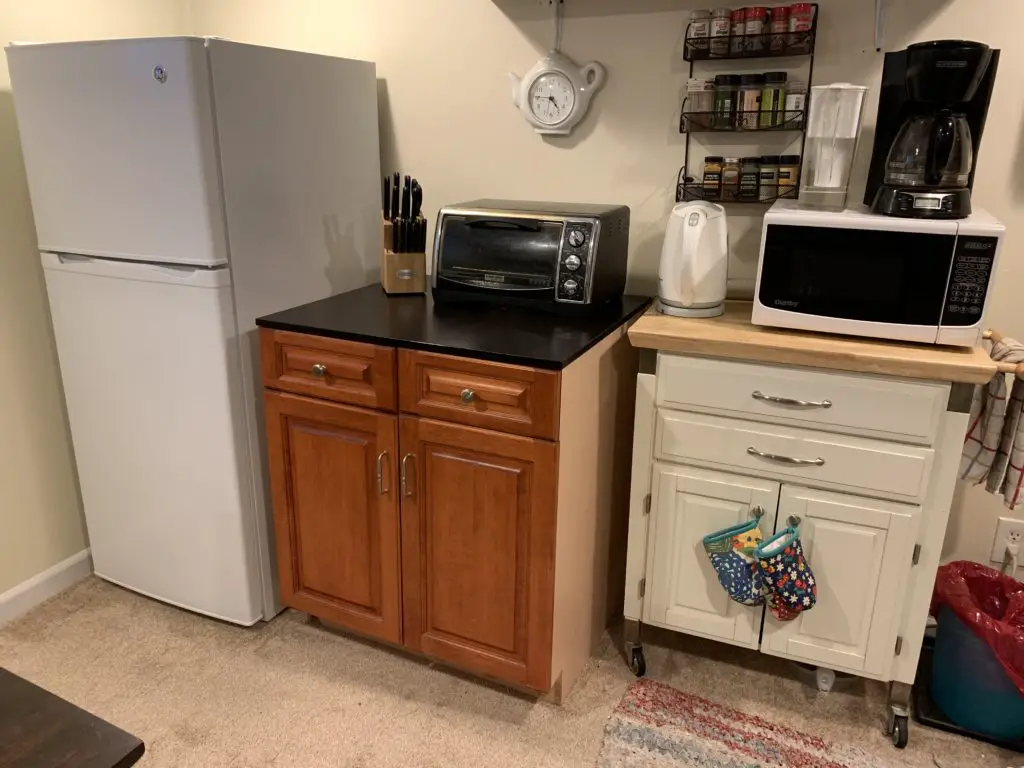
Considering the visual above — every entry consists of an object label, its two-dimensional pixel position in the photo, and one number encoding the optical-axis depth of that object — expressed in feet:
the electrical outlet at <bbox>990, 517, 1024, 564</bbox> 6.76
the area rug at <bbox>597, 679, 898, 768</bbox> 5.80
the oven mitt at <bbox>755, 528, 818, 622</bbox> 5.68
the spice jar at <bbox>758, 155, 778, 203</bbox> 6.44
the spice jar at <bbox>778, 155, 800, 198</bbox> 6.40
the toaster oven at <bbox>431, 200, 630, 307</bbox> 6.11
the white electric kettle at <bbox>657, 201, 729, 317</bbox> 6.07
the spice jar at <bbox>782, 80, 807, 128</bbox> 6.21
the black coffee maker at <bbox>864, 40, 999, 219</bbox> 5.10
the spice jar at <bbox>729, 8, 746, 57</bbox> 6.18
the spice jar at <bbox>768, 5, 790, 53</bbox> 6.06
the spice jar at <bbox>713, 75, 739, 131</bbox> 6.36
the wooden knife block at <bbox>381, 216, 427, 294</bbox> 7.02
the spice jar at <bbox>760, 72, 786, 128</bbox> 6.25
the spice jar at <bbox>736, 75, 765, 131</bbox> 6.31
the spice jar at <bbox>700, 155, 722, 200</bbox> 6.57
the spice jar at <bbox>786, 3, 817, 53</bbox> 5.98
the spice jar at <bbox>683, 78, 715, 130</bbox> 6.43
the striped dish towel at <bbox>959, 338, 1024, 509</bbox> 5.39
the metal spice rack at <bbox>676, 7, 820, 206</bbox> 6.12
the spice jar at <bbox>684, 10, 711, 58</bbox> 6.32
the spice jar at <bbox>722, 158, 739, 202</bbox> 6.52
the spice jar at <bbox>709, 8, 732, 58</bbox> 6.23
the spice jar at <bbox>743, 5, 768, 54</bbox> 6.11
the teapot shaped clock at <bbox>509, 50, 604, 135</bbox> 6.98
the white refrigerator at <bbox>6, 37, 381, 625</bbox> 6.01
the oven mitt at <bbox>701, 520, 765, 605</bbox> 5.82
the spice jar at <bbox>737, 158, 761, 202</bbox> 6.49
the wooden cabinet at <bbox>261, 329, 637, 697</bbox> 5.59
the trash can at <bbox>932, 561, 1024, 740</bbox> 5.77
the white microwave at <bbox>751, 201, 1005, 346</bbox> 5.13
